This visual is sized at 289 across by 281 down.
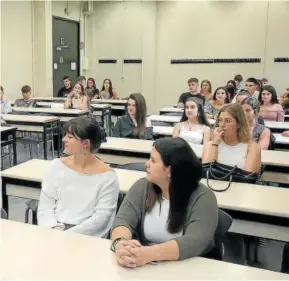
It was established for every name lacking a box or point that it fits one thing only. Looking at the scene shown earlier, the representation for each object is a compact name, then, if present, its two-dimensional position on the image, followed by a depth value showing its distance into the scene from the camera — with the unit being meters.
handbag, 2.73
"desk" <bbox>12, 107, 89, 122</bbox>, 6.64
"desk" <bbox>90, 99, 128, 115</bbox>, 8.73
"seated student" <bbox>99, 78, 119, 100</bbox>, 9.69
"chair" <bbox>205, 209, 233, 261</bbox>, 1.80
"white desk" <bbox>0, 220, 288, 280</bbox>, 1.42
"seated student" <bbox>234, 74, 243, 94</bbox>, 9.50
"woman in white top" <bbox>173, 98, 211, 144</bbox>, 4.07
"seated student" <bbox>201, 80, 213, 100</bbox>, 8.21
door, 10.11
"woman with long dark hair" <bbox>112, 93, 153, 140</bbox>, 4.43
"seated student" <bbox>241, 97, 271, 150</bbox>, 3.73
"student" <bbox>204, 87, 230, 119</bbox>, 6.49
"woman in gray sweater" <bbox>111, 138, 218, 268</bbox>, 1.62
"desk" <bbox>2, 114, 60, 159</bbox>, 5.61
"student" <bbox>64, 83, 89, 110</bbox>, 7.41
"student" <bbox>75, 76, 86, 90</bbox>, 8.52
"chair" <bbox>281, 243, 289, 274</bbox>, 1.90
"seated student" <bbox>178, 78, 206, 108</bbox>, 7.57
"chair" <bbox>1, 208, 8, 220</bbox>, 2.12
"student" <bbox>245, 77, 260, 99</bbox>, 7.23
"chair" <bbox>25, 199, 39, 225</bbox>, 2.46
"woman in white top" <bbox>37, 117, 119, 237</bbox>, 2.16
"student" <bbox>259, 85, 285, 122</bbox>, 5.70
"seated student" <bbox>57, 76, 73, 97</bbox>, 9.21
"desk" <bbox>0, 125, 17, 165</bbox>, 5.06
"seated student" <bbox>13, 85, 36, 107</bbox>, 7.94
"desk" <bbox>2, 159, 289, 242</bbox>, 2.15
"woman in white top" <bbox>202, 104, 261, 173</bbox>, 2.92
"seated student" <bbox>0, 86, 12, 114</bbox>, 6.60
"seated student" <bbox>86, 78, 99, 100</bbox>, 9.48
